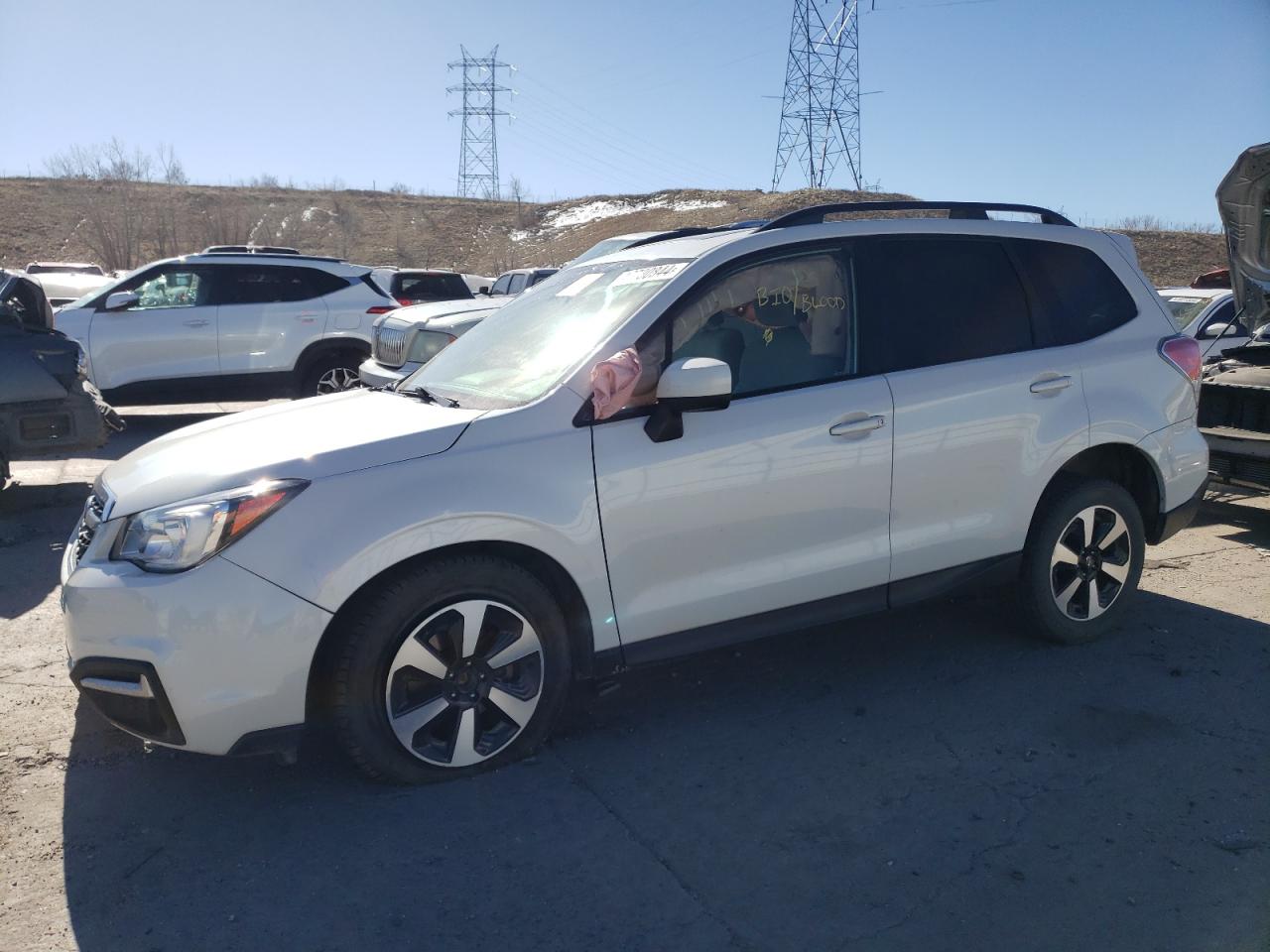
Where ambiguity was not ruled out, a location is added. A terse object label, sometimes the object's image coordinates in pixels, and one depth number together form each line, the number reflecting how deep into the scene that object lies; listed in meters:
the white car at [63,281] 17.75
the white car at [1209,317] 9.81
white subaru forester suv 3.34
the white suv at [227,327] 11.30
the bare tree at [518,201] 63.19
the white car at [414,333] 9.05
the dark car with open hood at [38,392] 7.60
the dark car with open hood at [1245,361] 7.12
